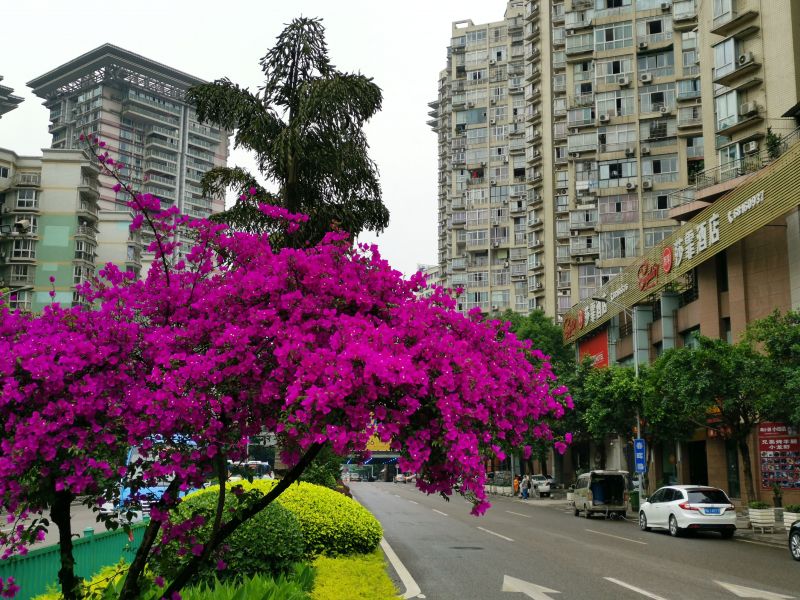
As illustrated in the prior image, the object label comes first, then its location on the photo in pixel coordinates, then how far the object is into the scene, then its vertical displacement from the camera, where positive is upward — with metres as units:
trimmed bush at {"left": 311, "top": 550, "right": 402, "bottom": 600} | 10.38 -1.84
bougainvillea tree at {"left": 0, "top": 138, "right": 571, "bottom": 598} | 5.36 +0.41
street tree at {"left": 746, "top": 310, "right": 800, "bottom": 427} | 23.80 +2.77
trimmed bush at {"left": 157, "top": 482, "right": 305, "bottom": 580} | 9.96 -1.23
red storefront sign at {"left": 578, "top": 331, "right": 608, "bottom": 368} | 54.31 +6.35
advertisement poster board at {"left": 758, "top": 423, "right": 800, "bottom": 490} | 31.95 -0.39
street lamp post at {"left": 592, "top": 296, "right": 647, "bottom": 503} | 37.35 +4.41
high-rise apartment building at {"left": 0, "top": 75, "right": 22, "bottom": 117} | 117.71 +47.44
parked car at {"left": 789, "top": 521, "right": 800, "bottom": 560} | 18.03 -2.01
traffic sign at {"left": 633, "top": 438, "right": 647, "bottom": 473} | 35.94 -0.46
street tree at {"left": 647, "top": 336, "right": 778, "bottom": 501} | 25.80 +1.91
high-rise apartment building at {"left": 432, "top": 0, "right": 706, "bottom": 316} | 62.69 +23.99
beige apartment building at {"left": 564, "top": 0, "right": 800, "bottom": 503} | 32.03 +8.59
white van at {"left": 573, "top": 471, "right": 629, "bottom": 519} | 34.78 -2.05
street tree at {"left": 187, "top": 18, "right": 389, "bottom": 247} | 15.38 +5.74
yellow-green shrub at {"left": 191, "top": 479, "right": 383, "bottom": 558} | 13.51 -1.30
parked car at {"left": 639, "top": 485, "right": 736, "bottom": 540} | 24.53 -1.94
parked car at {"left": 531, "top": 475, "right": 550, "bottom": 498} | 55.16 -2.75
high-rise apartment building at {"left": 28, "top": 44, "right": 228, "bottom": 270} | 144.62 +56.81
